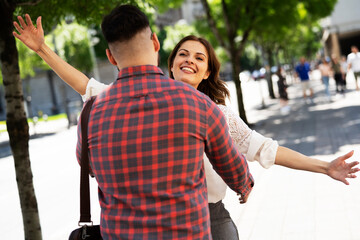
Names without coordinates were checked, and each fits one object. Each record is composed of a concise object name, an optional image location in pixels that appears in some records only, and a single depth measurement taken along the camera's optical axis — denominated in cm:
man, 169
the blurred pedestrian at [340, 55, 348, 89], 2345
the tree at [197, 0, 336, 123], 1645
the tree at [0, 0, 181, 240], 438
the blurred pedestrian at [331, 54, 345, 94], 2189
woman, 231
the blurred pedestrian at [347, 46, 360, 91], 1880
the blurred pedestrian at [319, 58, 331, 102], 2014
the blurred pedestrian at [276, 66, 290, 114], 2197
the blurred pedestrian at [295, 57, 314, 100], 2056
